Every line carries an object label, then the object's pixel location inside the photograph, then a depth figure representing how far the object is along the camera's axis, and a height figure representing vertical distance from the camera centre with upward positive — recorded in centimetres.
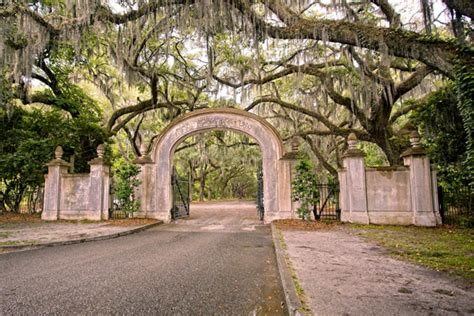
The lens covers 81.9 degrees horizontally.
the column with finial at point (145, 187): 1122 +1
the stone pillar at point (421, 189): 888 -9
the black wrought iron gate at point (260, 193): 1195 -28
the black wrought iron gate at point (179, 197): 1213 -47
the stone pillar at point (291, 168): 1052 +72
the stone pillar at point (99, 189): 1079 -6
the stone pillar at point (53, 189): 1093 -6
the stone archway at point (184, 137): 1091 +147
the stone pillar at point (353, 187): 950 -2
